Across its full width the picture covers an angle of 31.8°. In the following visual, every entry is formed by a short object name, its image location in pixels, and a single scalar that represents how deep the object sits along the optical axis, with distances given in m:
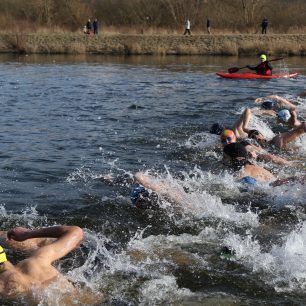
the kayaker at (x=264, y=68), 21.64
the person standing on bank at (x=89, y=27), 40.75
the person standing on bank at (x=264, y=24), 40.33
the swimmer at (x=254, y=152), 8.84
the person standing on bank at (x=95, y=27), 40.56
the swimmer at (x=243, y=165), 8.00
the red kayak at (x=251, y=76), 21.59
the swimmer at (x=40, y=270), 4.69
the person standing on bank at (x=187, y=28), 40.20
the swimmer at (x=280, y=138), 9.69
